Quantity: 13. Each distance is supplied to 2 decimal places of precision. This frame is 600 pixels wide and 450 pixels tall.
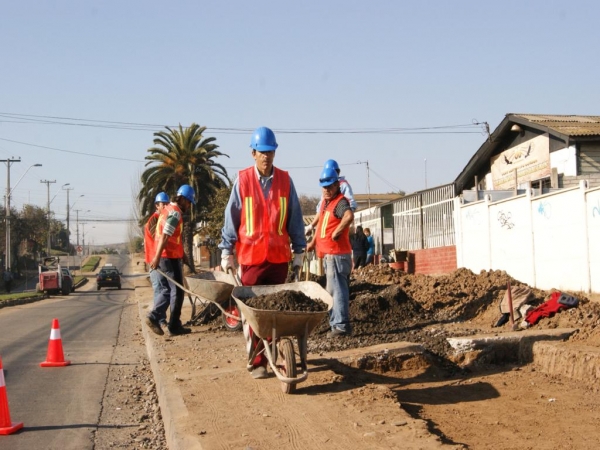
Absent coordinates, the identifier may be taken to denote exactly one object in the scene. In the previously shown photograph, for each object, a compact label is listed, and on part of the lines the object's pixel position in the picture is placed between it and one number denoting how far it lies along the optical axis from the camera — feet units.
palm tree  121.39
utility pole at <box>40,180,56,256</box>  260.42
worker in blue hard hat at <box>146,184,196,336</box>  30.99
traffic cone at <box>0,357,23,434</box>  17.76
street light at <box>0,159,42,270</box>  151.23
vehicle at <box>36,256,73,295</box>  125.29
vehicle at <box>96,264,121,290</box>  155.12
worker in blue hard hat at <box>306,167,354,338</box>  26.17
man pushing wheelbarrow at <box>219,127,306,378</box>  18.76
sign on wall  66.39
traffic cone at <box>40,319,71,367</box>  28.81
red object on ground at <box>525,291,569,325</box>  29.12
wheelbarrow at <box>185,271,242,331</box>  25.86
